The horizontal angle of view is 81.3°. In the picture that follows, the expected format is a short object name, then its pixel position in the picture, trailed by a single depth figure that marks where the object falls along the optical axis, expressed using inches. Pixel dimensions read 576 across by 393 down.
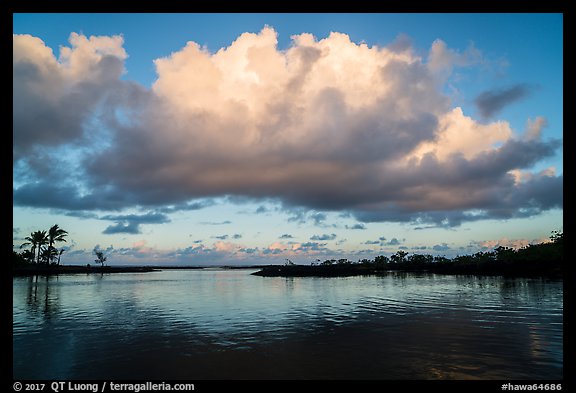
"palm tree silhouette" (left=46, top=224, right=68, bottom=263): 5836.6
